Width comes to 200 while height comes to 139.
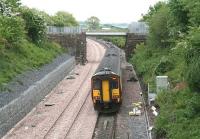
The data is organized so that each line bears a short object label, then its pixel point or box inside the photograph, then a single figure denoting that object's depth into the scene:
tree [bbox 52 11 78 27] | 118.92
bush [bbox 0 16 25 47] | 41.85
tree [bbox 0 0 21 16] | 48.38
